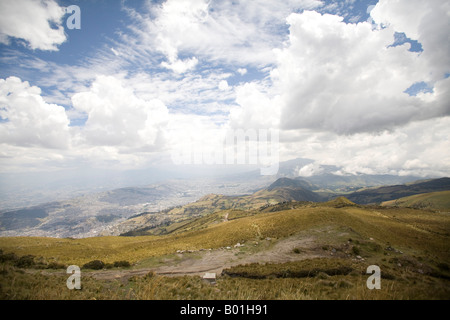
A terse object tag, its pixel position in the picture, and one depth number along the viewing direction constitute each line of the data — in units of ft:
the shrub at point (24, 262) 61.33
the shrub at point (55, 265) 63.46
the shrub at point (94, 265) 66.54
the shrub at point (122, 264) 69.05
